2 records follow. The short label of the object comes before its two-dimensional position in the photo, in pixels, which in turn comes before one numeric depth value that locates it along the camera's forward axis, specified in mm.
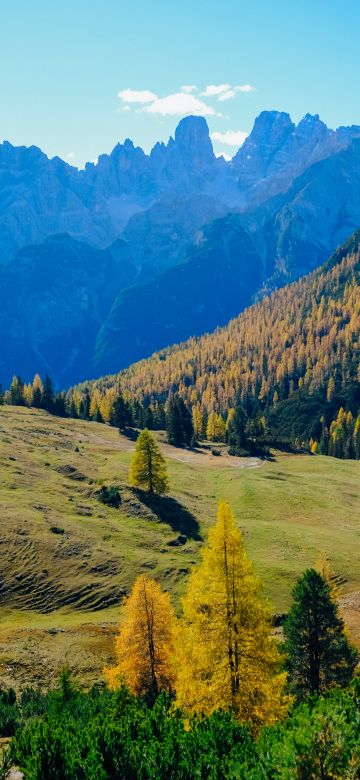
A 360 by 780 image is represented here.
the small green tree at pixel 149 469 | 100562
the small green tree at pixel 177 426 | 169375
